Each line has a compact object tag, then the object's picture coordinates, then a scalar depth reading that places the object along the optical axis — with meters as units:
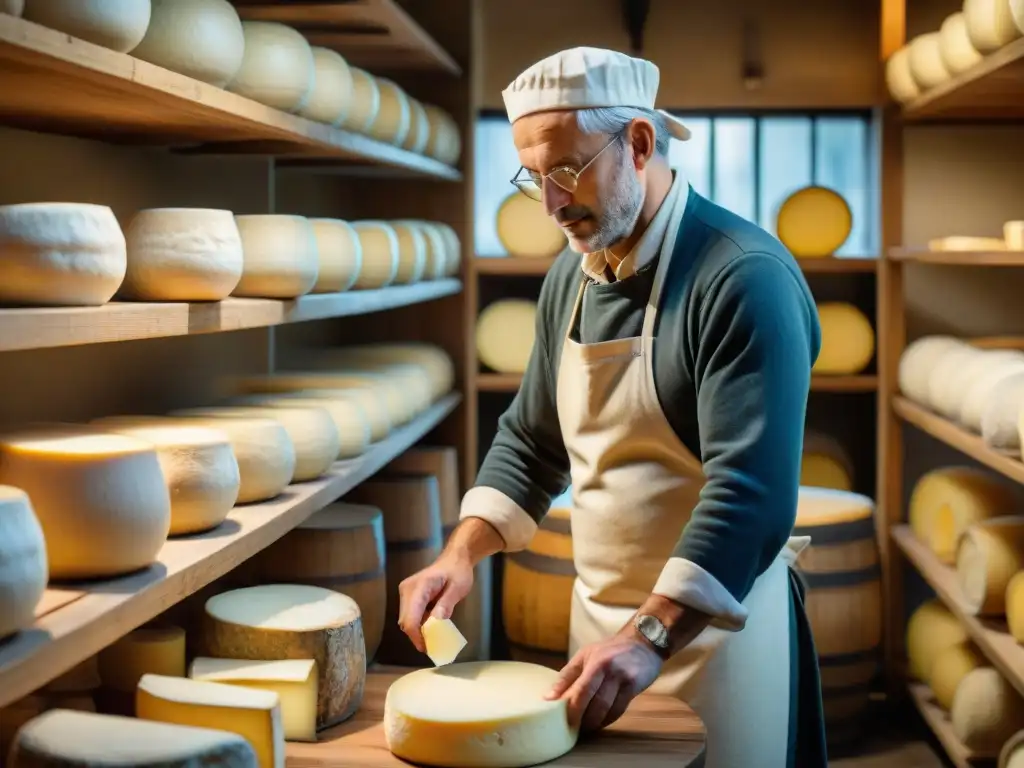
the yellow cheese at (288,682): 1.85
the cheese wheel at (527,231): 4.63
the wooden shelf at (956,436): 3.04
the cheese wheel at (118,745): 1.27
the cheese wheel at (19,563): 1.34
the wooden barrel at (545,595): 3.59
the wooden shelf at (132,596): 1.36
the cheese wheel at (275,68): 2.44
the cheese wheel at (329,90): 2.79
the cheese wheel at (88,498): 1.60
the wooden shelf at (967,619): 3.05
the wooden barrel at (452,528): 4.13
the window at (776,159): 5.00
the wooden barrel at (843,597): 3.71
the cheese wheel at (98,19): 1.58
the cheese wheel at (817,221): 4.56
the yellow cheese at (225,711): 1.58
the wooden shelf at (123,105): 1.53
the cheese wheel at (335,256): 2.84
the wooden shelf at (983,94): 3.13
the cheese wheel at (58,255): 1.57
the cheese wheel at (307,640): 1.91
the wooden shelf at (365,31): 3.11
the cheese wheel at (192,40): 2.01
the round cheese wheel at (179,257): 2.01
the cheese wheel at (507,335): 4.66
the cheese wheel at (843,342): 4.57
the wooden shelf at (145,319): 1.48
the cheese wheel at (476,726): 1.69
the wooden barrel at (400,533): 3.55
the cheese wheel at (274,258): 2.44
